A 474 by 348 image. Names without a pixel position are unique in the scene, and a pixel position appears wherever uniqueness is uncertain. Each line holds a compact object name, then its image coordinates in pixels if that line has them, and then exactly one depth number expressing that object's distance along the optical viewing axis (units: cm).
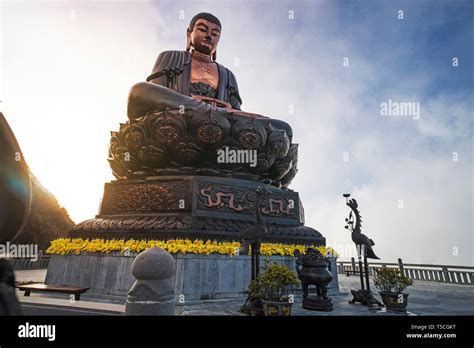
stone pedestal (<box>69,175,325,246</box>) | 808
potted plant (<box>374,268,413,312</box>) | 628
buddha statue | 995
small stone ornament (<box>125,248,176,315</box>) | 425
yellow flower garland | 732
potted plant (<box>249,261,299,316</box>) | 519
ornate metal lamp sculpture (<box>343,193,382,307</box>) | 729
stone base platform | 701
